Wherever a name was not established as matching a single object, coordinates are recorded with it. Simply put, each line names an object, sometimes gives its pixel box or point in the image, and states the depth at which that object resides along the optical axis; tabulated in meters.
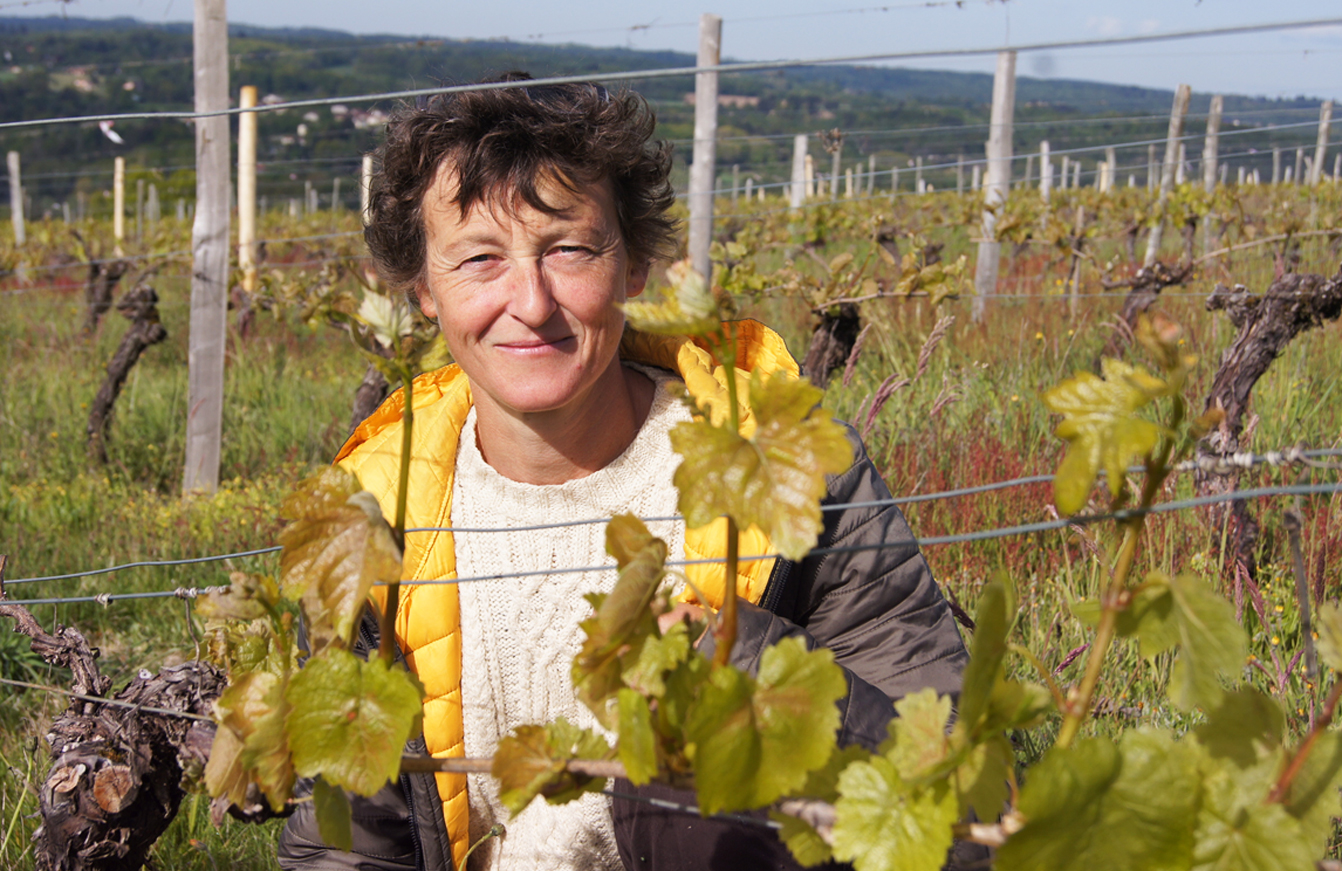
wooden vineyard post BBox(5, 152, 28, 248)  17.94
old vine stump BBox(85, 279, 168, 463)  5.17
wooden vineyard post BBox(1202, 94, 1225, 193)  10.78
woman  1.56
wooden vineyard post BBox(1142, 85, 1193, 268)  8.63
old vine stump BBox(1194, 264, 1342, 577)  2.97
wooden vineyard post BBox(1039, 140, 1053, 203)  9.64
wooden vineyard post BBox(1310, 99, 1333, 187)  15.45
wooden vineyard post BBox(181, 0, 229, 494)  4.37
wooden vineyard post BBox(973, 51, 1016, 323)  7.08
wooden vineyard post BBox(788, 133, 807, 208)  14.48
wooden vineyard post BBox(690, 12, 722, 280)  5.84
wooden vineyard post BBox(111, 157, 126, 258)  14.42
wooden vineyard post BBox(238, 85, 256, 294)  8.13
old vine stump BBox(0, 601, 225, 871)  1.44
